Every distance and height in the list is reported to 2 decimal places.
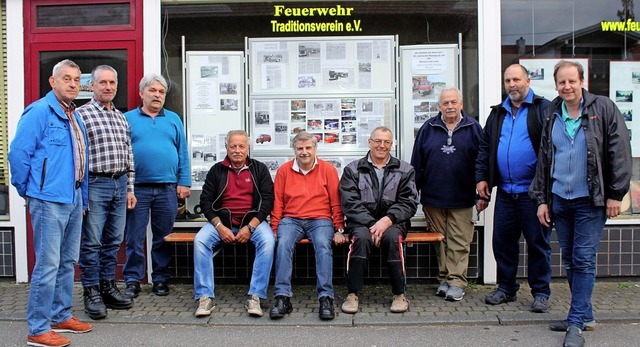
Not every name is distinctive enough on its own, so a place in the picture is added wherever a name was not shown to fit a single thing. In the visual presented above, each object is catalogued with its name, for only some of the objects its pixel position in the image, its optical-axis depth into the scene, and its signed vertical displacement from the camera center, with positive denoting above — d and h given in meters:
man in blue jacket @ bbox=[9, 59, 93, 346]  4.04 -0.17
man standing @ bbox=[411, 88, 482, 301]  5.21 -0.21
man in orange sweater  5.01 -0.43
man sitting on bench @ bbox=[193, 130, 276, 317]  4.91 -0.50
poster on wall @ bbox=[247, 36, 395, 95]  5.95 +0.90
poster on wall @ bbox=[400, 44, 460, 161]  5.89 +0.73
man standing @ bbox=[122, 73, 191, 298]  5.28 -0.20
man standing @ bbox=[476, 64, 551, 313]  4.79 -0.23
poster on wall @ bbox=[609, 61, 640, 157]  5.89 +0.60
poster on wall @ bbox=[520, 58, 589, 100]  5.83 +0.76
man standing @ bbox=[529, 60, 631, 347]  4.05 -0.16
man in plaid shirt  4.70 -0.30
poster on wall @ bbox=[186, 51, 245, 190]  5.97 +0.56
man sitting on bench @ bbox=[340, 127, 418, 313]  4.88 -0.46
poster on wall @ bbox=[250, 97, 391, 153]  5.97 +0.34
